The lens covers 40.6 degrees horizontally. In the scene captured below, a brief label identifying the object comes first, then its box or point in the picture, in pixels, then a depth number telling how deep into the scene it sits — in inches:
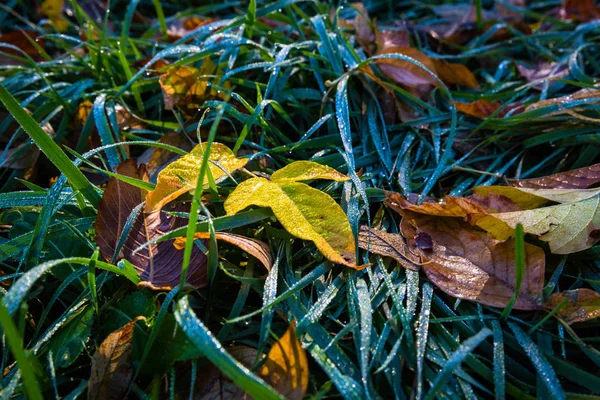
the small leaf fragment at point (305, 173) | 16.9
